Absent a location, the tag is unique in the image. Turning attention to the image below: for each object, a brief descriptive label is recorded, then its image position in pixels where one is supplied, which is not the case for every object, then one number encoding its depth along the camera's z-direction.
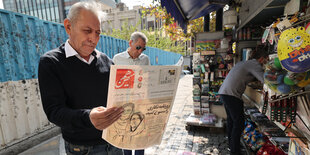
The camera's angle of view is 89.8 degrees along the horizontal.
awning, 2.60
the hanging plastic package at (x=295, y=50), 0.92
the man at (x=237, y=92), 2.34
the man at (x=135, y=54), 2.24
